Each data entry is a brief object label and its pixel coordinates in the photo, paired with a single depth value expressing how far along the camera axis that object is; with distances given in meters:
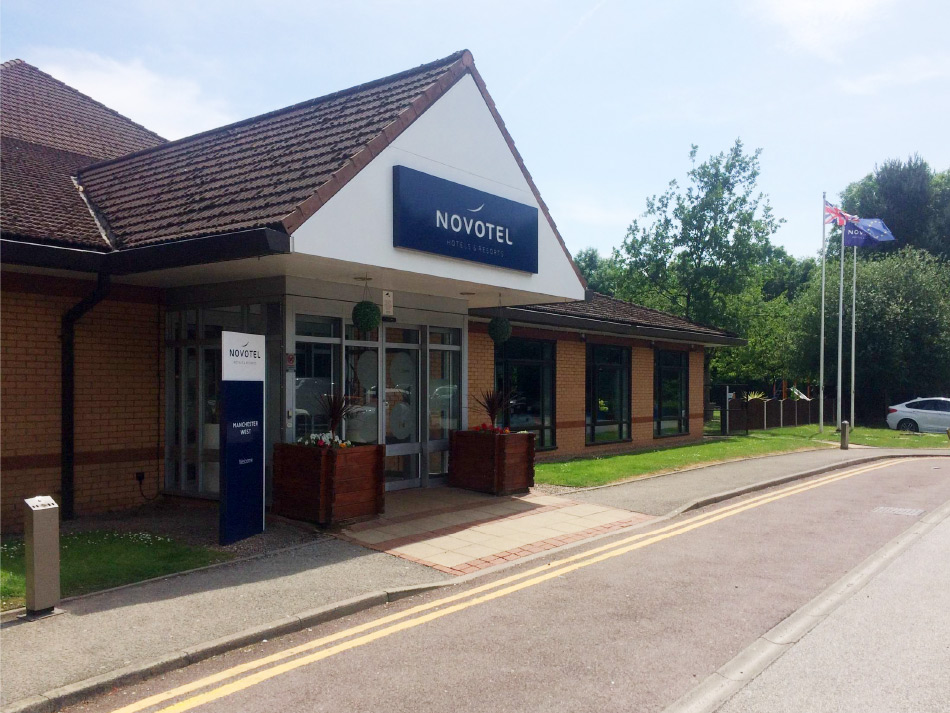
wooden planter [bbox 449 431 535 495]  11.68
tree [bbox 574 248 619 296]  63.60
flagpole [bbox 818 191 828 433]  29.73
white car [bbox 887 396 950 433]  30.72
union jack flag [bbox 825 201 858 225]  28.72
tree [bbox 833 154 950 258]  47.06
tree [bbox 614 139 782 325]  35.16
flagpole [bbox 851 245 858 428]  31.53
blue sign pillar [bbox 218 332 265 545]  8.11
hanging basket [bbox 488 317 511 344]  13.10
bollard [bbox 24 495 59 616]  5.80
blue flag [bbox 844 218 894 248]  28.78
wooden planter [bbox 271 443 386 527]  9.03
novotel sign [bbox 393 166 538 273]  9.57
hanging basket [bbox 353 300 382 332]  9.84
